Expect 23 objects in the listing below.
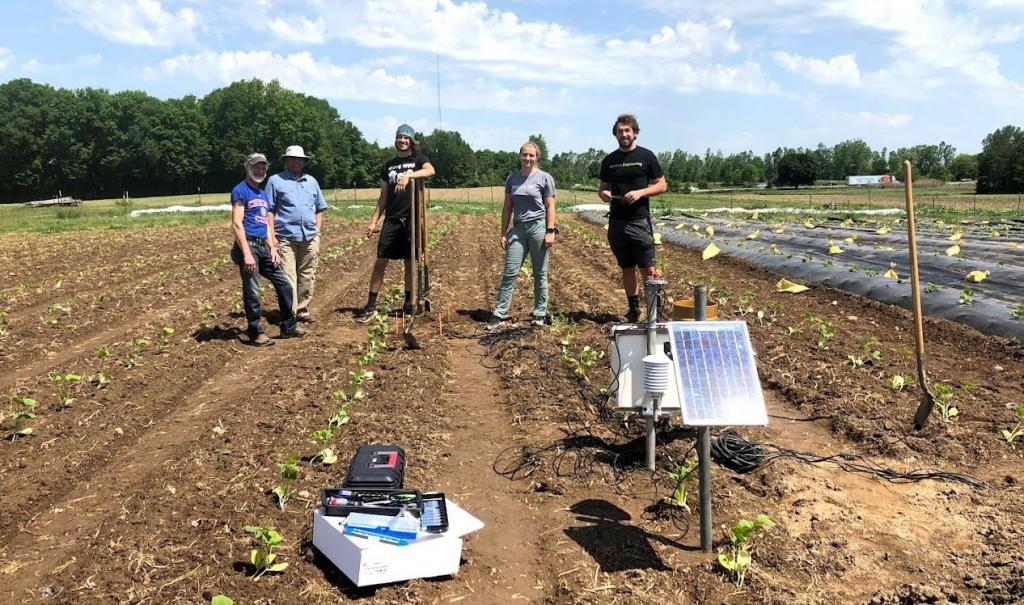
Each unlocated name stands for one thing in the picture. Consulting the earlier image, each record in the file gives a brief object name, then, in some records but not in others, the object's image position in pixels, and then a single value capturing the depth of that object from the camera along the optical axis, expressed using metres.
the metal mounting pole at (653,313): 3.80
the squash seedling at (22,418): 4.87
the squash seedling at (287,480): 3.61
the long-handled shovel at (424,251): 7.88
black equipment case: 3.36
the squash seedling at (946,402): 4.84
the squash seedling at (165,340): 7.05
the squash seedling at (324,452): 4.14
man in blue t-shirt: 6.77
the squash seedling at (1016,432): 4.50
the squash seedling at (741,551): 3.04
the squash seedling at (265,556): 3.00
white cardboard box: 2.90
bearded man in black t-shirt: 6.95
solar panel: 3.01
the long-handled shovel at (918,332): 4.10
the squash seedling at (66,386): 5.44
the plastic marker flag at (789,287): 10.21
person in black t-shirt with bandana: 7.60
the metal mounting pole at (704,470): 3.10
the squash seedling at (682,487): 3.64
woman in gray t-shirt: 7.19
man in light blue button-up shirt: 7.49
